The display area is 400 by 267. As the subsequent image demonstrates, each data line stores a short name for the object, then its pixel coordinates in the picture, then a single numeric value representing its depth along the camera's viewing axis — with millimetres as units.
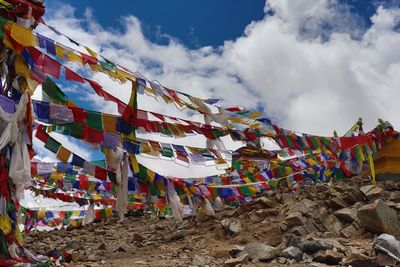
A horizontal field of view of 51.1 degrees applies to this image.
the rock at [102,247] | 8733
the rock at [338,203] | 9148
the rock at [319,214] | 8711
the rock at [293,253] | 6018
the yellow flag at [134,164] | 7335
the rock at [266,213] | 9602
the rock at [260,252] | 6176
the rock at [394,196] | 9425
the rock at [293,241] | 6719
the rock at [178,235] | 9597
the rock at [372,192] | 9207
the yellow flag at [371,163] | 11356
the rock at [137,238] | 10242
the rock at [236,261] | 5938
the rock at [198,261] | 6309
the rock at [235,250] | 6832
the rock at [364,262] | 5246
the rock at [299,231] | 7981
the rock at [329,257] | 5598
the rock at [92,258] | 7281
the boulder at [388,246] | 5332
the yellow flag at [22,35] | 5473
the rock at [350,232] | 7719
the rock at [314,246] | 6062
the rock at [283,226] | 8385
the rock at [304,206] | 9156
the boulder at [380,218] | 7223
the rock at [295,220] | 8375
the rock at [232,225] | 9078
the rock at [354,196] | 9211
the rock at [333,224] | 8258
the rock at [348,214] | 8250
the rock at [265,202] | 10477
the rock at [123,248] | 8393
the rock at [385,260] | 5203
